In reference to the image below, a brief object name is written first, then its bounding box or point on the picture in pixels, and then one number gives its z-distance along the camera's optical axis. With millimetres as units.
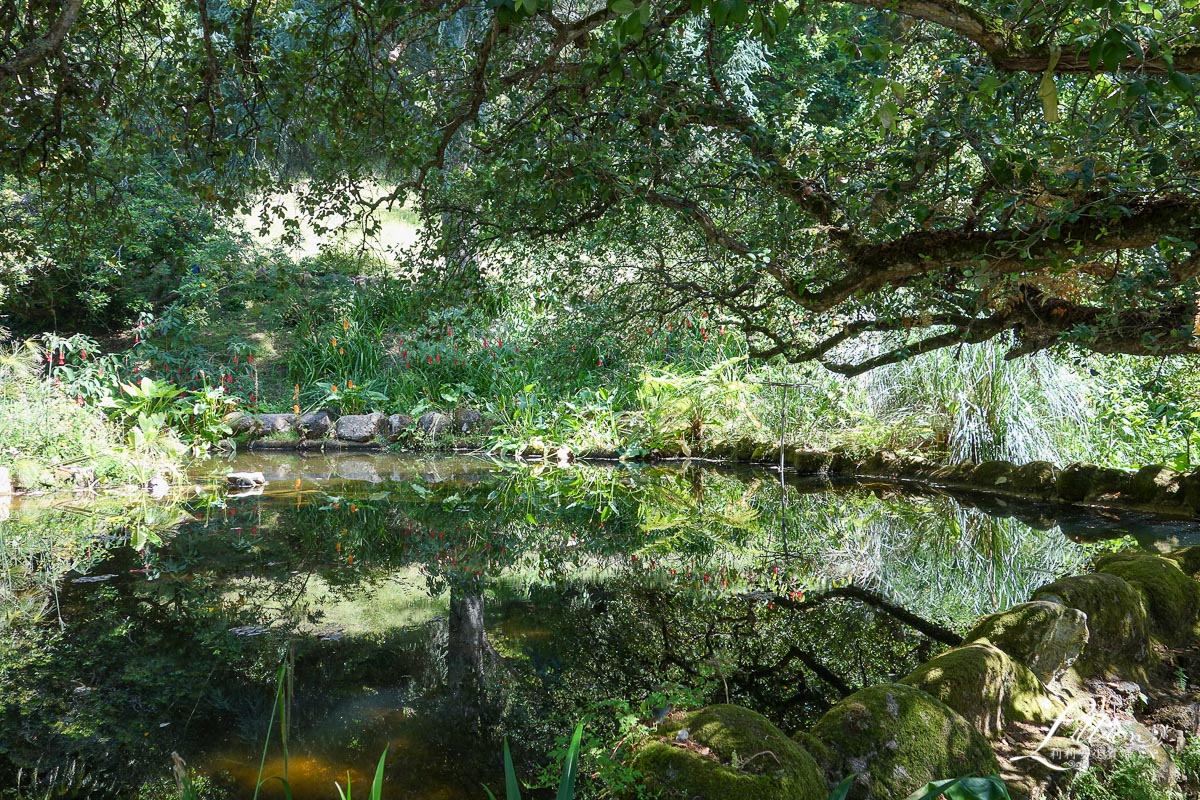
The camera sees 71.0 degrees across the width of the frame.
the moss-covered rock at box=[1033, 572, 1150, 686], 3201
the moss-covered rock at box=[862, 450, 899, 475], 8305
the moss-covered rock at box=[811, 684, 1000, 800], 2156
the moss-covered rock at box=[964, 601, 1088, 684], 2891
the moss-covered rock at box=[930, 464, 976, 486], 7578
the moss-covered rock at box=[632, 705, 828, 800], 1896
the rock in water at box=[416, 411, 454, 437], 11078
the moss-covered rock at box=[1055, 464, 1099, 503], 6579
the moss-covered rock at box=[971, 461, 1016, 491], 7211
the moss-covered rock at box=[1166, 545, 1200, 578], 4029
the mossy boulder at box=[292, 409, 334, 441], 11219
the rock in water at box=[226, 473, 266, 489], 7890
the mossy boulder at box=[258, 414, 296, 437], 11109
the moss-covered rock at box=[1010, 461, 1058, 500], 6910
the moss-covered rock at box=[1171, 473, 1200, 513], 5809
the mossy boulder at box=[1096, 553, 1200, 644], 3525
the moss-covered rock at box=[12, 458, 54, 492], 7172
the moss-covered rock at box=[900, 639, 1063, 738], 2533
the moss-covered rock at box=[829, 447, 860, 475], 8648
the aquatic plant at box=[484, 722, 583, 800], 1175
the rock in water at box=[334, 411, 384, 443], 11133
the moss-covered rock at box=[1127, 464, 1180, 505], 6020
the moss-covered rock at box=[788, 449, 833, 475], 8758
